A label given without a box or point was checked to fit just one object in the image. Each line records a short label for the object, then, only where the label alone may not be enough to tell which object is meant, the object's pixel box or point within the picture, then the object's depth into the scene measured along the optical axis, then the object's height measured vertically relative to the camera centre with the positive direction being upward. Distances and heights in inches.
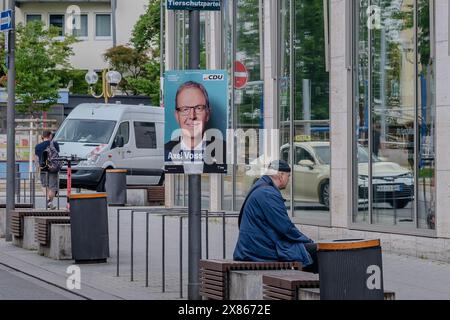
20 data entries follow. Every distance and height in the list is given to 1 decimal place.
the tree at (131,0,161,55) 2474.2 +313.6
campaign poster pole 503.5 -12.1
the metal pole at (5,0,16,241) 829.8 +33.6
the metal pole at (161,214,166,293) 552.3 -34.9
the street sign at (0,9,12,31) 834.6 +110.1
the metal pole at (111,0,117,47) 2669.5 +357.2
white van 1323.8 +45.7
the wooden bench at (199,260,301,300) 446.8 -31.8
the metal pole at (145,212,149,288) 575.8 -42.3
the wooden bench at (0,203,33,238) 866.8 -24.5
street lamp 1530.3 +140.4
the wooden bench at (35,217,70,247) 709.9 -24.2
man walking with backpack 1056.2 +14.5
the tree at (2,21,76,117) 2210.9 +218.5
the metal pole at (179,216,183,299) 558.6 -28.0
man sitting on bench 458.6 -17.9
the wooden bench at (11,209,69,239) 781.9 -19.5
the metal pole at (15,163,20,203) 1092.0 -3.9
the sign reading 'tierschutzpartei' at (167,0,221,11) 501.7 +72.0
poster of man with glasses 499.2 +25.1
